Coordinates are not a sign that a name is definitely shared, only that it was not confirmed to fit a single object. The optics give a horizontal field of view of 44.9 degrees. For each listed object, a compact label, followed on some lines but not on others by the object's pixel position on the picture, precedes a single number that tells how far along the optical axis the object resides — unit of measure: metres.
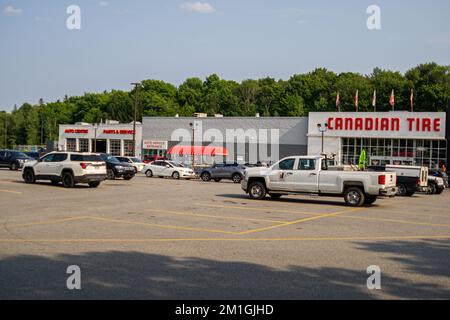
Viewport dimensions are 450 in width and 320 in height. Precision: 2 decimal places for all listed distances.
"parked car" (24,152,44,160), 56.08
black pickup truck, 28.33
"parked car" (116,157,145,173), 45.10
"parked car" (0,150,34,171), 45.09
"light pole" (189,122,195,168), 62.52
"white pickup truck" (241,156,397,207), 20.42
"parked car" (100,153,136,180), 34.59
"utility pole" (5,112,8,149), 136.68
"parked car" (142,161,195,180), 41.94
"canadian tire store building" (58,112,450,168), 54.88
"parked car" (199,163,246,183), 38.94
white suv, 26.05
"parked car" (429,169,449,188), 33.32
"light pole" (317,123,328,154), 55.33
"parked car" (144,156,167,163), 67.09
